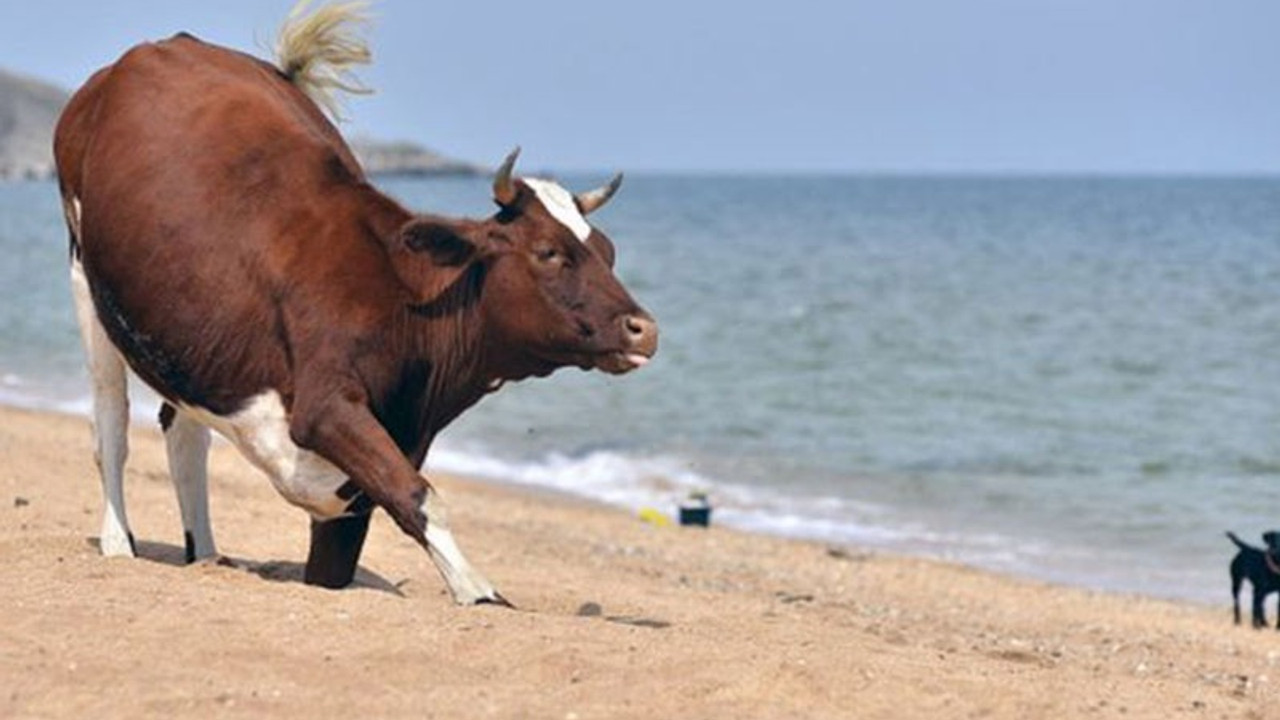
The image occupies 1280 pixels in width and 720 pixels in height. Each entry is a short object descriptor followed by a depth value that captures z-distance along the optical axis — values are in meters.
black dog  34.28
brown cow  18.69
